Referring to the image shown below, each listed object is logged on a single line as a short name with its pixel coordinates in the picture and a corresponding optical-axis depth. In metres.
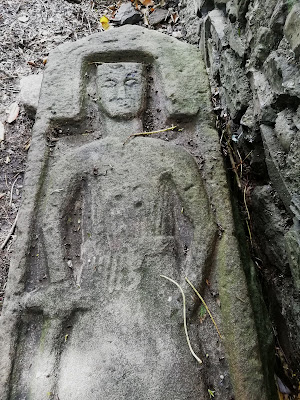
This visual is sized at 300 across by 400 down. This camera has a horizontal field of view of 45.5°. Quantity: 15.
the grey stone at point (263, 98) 1.64
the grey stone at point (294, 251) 1.41
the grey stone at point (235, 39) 1.98
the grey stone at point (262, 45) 1.63
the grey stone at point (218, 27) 2.26
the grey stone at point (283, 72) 1.39
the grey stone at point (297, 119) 1.40
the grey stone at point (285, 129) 1.46
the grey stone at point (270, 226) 1.69
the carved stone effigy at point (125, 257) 1.36
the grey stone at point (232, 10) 2.06
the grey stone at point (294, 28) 1.31
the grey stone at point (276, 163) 1.56
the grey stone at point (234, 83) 1.98
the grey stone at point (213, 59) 2.42
